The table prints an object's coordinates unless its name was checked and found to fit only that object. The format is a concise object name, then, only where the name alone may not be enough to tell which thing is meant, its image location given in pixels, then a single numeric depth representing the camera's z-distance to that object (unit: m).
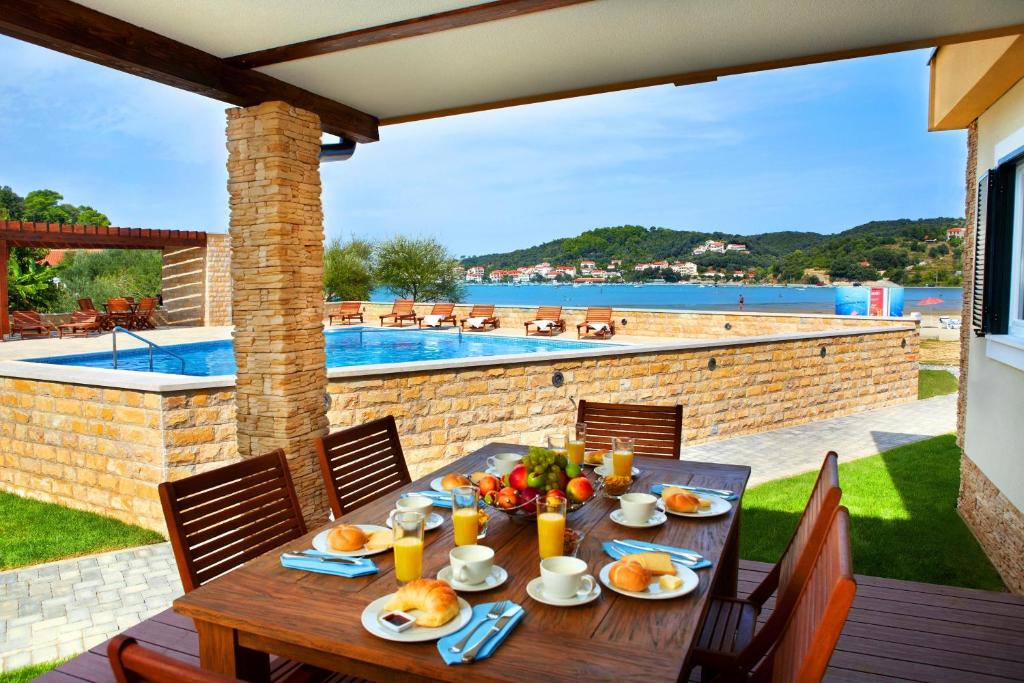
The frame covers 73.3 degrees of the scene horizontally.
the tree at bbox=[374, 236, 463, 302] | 22.22
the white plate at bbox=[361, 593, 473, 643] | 1.44
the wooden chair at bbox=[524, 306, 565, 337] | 15.95
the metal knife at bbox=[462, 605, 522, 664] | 1.36
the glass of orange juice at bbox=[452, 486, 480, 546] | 1.94
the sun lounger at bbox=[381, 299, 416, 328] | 18.06
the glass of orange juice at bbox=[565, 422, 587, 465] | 2.68
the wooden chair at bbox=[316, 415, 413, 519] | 2.75
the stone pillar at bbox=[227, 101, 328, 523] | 3.93
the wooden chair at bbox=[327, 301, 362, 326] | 18.86
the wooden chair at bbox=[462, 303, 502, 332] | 17.14
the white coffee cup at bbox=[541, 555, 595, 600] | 1.63
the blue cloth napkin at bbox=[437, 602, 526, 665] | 1.37
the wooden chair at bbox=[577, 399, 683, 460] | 3.55
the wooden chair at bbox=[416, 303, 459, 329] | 17.67
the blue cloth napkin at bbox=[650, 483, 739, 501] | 2.46
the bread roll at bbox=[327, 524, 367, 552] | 1.95
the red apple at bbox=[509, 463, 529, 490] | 2.13
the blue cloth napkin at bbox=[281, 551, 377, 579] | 1.80
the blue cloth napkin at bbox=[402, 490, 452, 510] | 2.41
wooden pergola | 14.16
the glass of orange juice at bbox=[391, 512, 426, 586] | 1.67
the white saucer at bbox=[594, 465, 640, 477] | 2.70
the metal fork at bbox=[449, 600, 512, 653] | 1.40
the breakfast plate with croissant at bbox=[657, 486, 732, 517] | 2.27
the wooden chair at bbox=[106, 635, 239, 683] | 0.97
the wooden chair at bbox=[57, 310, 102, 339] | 15.12
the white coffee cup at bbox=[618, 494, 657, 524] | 2.18
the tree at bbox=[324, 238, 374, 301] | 22.70
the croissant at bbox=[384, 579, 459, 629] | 1.50
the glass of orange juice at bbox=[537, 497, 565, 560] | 1.84
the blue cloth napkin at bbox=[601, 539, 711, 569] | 1.91
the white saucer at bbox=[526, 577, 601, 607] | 1.61
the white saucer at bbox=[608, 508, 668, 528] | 2.18
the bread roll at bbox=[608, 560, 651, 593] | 1.67
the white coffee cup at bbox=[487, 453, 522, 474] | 2.70
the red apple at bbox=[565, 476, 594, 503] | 2.15
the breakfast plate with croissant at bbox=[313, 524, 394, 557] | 1.94
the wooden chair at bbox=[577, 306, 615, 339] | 15.13
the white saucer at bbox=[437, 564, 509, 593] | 1.69
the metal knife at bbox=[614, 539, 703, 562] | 1.87
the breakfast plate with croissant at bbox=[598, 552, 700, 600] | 1.66
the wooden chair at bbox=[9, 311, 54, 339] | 14.73
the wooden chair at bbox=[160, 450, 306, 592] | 2.06
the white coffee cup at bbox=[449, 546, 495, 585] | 1.70
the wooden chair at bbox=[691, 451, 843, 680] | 1.81
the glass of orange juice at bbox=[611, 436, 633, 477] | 2.58
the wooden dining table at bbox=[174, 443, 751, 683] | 1.36
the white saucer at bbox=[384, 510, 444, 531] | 2.19
